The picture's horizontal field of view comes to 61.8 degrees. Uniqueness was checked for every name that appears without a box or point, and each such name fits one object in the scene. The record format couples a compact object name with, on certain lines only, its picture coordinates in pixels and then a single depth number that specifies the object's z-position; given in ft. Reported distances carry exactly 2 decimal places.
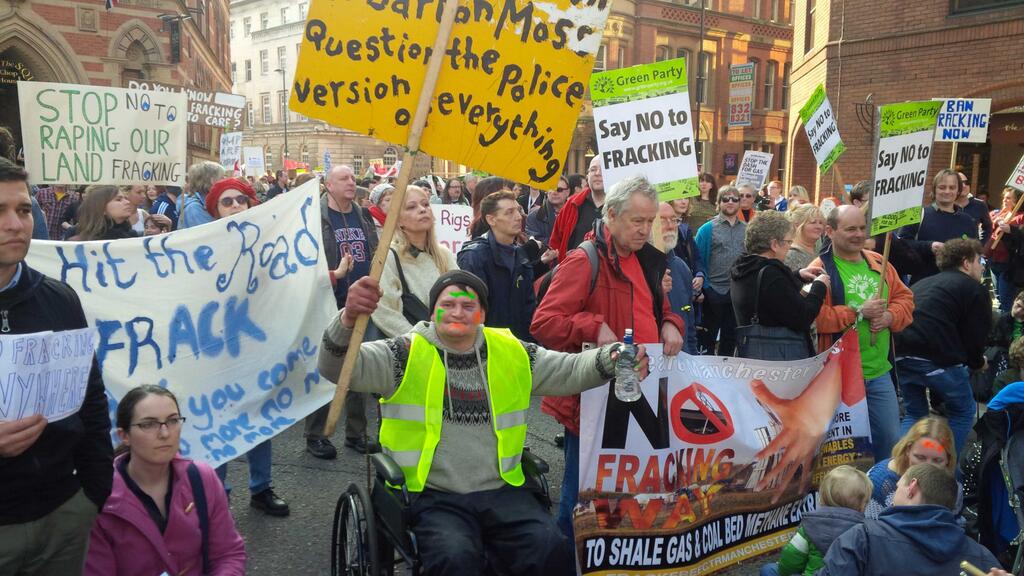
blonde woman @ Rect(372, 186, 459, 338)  17.54
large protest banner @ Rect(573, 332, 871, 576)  13.17
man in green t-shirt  16.31
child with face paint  12.93
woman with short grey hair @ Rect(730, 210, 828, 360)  15.62
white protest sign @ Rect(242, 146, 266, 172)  72.18
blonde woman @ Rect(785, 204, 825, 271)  18.38
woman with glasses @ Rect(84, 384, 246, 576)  9.85
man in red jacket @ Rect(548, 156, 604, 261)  23.24
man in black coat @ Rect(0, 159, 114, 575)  8.03
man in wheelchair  11.11
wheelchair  10.80
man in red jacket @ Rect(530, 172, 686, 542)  13.29
